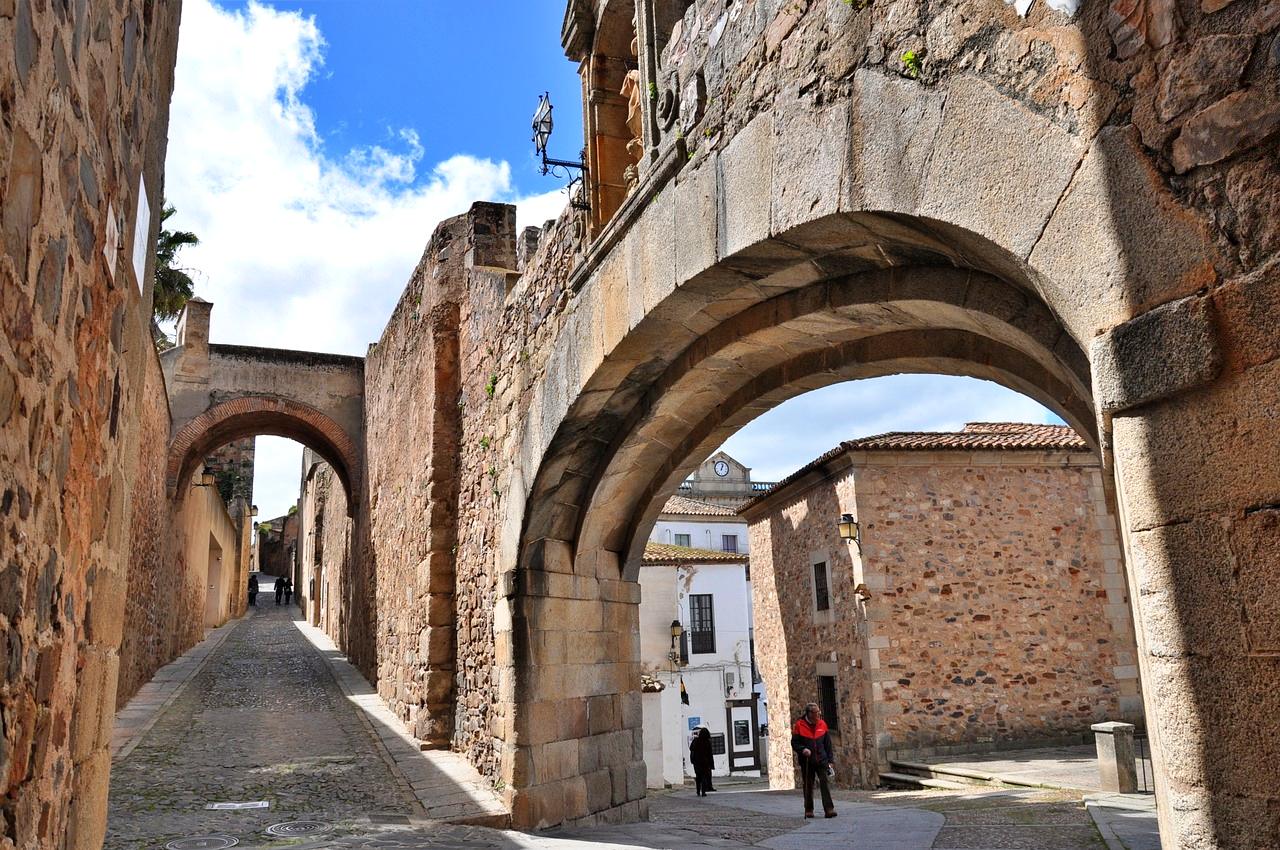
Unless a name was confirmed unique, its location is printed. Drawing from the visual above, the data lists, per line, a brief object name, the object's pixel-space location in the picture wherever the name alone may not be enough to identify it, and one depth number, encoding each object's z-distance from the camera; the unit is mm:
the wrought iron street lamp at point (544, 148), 6516
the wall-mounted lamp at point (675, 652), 23159
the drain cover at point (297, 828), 5895
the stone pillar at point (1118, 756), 8922
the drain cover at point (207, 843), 5441
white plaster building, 23547
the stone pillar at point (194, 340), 15820
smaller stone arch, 15438
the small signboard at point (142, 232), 3211
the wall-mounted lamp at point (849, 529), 13922
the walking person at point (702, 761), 15359
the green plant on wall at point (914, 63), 3199
